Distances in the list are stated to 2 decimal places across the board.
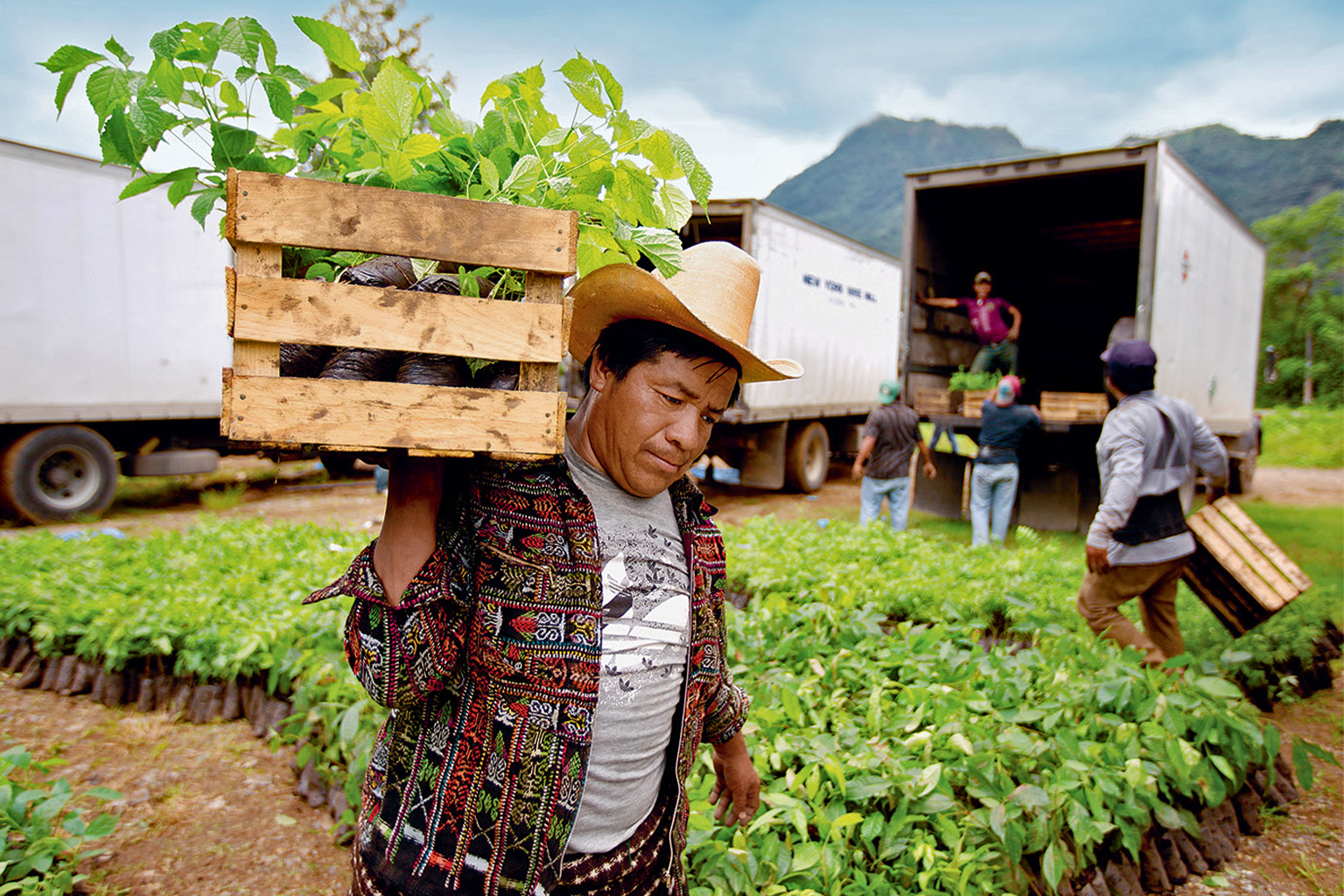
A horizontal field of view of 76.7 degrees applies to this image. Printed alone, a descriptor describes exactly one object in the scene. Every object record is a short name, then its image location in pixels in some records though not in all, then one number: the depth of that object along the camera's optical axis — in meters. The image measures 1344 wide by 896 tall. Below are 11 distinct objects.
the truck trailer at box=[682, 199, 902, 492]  10.27
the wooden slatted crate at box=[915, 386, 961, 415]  8.87
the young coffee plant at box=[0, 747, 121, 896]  2.44
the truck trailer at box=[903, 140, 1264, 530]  7.88
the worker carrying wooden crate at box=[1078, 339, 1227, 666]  4.16
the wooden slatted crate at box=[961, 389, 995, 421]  8.55
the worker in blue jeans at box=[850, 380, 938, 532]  7.62
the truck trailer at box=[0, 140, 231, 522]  8.20
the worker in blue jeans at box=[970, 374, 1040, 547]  7.47
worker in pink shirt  9.20
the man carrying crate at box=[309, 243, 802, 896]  1.31
